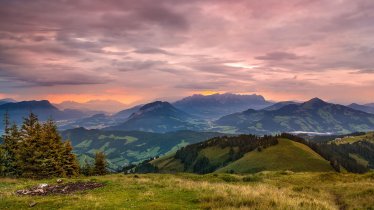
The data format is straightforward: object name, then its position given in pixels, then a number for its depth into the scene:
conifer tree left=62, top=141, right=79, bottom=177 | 81.75
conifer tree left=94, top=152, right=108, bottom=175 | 109.00
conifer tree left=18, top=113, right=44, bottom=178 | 73.06
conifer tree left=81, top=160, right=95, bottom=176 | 107.95
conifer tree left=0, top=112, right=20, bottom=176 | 81.19
